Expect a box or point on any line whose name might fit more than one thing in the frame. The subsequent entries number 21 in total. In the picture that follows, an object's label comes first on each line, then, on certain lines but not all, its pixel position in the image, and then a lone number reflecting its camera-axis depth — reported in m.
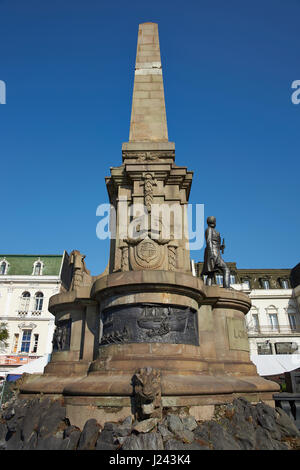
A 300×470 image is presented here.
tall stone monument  6.14
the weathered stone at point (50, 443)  5.10
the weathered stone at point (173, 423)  5.28
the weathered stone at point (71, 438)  5.07
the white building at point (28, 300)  34.50
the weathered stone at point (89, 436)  5.04
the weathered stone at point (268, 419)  5.89
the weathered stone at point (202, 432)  5.24
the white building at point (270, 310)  36.94
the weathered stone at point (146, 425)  5.21
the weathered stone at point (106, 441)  4.90
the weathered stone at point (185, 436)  5.05
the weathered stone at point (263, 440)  5.24
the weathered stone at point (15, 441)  5.28
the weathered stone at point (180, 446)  4.76
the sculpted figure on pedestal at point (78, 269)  10.46
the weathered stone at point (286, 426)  6.02
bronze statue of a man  9.98
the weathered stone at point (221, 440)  5.02
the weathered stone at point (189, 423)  5.49
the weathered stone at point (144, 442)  4.76
